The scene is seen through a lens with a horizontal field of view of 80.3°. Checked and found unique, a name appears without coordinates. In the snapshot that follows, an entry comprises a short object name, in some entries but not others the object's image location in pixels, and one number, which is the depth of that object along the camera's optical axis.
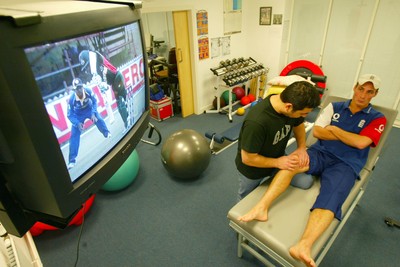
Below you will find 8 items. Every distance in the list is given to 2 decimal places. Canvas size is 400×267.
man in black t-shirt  1.39
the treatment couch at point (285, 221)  1.39
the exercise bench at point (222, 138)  3.33
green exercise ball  2.57
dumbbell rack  4.30
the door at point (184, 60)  3.92
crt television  0.38
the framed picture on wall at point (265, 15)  4.49
